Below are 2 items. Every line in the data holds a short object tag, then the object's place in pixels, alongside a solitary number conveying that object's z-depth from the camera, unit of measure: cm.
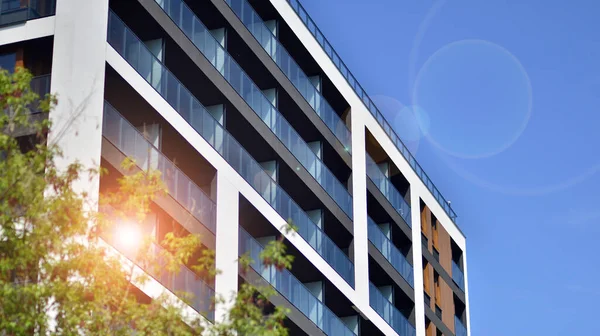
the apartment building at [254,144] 3180
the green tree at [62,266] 1995
